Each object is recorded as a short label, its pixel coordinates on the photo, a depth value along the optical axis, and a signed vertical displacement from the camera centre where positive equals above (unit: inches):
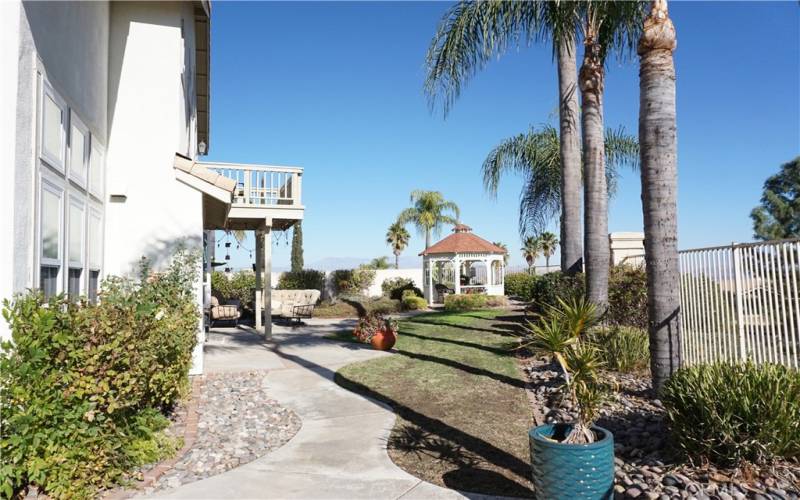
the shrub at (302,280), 1003.3 -7.8
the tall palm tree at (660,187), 235.6 +38.4
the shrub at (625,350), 315.3 -49.2
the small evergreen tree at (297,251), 1536.7 +75.2
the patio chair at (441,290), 1137.9 -36.3
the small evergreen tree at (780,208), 1534.2 +183.5
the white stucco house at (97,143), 165.2 +66.1
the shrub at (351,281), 1056.2 -11.3
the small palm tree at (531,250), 1820.9 +79.3
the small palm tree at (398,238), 1786.4 +126.8
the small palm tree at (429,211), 1695.4 +207.2
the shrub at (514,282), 1192.2 -24.2
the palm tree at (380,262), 1561.8 +38.8
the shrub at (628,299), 419.5 -23.4
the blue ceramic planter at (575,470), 146.3 -56.8
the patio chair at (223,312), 629.9 -42.9
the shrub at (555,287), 453.7 -14.7
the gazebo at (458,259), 1133.7 +33.2
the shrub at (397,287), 1096.9 -27.3
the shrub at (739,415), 159.9 -46.9
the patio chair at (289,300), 805.2 -38.4
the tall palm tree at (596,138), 371.6 +101.2
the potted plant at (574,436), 146.4 -50.4
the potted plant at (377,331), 462.0 -52.4
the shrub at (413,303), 962.1 -53.9
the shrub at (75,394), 144.7 -34.5
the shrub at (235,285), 925.2 -14.1
